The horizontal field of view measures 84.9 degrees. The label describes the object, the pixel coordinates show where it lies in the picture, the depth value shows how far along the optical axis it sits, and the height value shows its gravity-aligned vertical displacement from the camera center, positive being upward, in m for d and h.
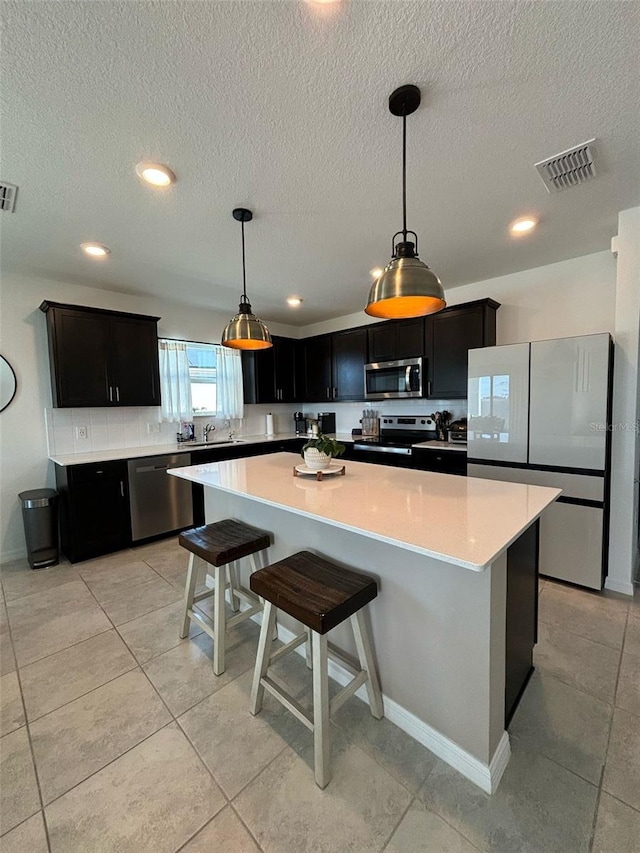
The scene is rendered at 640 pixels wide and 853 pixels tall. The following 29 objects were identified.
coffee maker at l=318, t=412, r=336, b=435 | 5.20 -0.22
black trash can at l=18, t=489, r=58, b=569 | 3.04 -0.98
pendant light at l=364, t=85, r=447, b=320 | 1.38 +0.53
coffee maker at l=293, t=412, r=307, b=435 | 5.45 -0.21
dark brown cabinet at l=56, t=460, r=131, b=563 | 3.11 -0.88
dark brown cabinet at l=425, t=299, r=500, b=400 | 3.38 +0.66
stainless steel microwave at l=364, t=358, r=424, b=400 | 3.85 +0.33
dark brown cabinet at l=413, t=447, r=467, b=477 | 3.30 -0.54
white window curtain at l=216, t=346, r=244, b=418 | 4.62 +0.36
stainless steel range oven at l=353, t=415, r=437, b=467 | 3.77 -0.38
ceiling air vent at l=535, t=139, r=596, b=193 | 1.69 +1.21
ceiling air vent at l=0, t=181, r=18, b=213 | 1.89 +1.23
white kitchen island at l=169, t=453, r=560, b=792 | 1.23 -0.74
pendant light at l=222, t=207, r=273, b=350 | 2.21 +0.53
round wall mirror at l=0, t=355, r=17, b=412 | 3.15 +0.29
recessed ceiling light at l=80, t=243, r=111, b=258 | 2.64 +1.26
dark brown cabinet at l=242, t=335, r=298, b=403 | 4.82 +0.52
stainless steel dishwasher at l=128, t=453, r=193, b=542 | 3.44 -0.87
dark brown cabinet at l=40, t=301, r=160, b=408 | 3.21 +0.55
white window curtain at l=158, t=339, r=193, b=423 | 4.09 +0.35
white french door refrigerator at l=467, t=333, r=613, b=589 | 2.46 -0.22
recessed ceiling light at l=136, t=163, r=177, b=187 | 1.75 +1.22
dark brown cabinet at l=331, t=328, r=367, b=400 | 4.44 +0.59
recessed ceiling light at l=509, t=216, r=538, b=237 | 2.34 +1.23
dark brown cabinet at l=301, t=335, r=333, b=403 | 4.84 +0.57
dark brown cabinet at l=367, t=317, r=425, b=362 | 3.84 +0.78
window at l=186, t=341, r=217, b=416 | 4.41 +0.44
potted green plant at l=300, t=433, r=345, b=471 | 2.16 -0.27
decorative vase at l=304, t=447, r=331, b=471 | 2.16 -0.31
